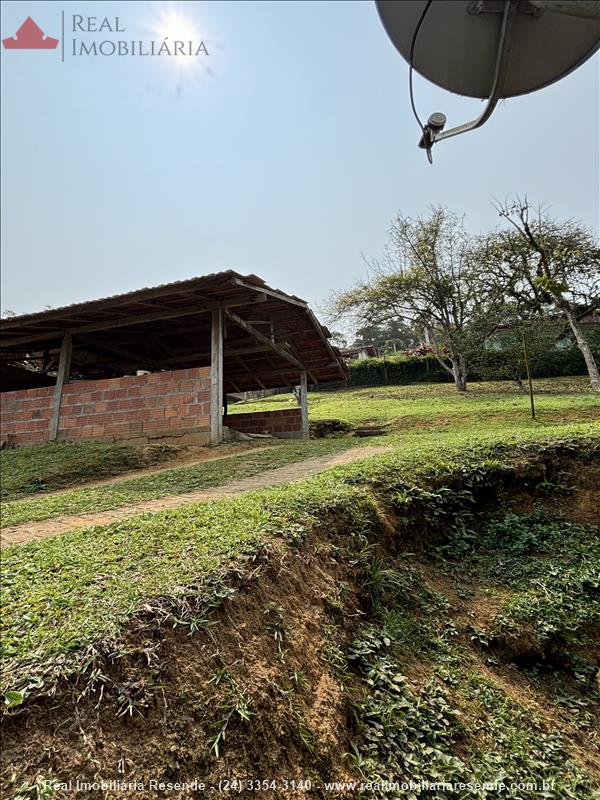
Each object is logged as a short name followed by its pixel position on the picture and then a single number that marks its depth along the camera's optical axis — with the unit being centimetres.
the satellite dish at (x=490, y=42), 163
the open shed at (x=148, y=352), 825
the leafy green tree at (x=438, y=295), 1916
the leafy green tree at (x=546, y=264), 1695
